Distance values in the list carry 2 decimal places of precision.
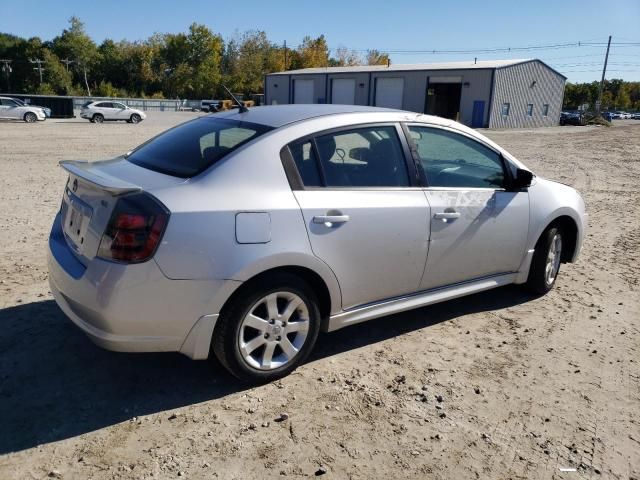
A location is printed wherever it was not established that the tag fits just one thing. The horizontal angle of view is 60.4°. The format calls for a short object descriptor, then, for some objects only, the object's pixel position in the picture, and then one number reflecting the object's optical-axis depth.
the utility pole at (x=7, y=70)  70.38
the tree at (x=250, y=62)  92.75
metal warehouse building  44.47
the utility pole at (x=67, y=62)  84.75
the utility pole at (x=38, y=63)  78.44
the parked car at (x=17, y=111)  31.78
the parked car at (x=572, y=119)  53.03
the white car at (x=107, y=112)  35.63
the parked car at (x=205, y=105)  64.90
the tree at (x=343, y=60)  109.56
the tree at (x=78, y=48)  88.32
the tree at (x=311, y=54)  93.75
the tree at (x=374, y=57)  111.25
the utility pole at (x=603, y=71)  58.41
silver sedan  3.03
